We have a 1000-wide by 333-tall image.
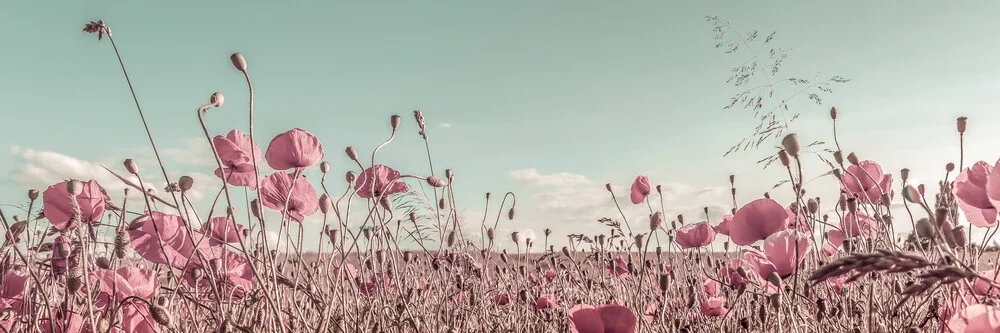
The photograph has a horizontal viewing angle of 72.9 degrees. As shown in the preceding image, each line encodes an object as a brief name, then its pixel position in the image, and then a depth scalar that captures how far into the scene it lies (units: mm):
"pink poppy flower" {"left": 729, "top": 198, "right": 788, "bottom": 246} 1946
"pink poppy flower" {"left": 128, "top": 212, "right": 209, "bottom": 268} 1686
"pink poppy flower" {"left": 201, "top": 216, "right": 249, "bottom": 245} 1983
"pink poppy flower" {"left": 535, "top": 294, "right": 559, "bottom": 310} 2314
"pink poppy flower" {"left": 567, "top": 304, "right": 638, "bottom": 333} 1486
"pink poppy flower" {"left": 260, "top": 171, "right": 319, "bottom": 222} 1935
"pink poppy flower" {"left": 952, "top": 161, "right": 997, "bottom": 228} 1280
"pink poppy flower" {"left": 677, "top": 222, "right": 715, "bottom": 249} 2611
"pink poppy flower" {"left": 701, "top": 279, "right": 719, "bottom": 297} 2572
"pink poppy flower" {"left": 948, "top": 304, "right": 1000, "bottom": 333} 923
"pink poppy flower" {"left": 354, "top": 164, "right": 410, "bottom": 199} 2066
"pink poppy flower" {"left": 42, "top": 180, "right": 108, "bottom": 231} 1672
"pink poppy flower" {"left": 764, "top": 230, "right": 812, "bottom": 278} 1765
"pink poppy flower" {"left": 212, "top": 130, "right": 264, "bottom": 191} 1715
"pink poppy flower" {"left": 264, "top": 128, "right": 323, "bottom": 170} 1768
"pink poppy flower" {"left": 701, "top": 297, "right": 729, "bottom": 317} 2172
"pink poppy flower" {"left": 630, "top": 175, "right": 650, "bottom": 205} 2979
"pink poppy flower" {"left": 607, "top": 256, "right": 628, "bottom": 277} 3096
